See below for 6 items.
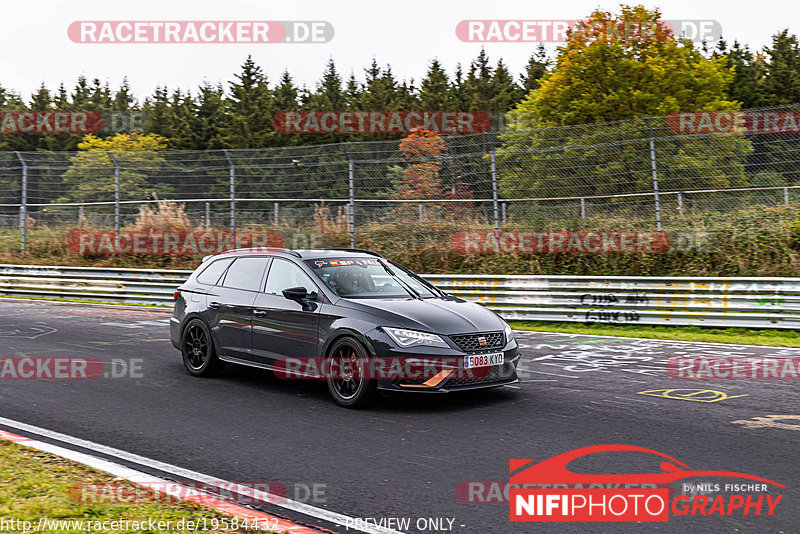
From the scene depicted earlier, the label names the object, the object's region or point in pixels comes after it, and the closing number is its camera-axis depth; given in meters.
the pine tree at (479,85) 62.43
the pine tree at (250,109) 64.75
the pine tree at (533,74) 65.62
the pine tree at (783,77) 51.06
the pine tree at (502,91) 62.28
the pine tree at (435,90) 63.31
